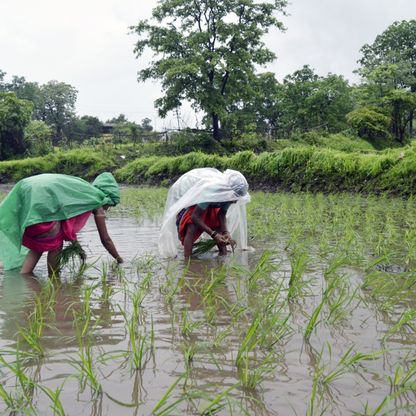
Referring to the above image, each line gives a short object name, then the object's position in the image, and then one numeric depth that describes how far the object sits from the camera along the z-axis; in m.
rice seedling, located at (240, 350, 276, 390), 1.84
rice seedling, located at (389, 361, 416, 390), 1.82
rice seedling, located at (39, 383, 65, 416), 1.57
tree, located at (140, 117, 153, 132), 50.97
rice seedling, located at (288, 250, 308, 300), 3.00
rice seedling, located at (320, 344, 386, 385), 1.87
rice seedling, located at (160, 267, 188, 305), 3.06
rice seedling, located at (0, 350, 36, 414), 1.69
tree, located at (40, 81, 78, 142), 48.47
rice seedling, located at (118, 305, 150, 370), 1.98
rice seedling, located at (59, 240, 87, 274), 4.05
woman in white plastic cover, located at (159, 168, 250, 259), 4.73
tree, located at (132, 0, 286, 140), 22.84
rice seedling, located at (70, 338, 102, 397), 1.78
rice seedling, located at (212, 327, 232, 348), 2.27
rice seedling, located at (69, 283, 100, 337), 2.46
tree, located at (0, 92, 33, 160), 26.61
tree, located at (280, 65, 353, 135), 27.47
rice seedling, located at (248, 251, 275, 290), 3.22
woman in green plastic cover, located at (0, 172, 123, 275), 3.91
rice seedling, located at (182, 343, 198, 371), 2.05
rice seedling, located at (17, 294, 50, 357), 2.11
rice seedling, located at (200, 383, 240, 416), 1.60
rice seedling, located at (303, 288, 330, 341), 2.30
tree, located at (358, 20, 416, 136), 28.22
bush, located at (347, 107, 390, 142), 21.16
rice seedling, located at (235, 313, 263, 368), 1.96
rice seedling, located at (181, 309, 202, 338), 2.42
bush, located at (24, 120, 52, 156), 27.22
